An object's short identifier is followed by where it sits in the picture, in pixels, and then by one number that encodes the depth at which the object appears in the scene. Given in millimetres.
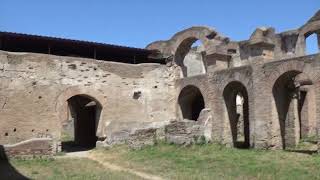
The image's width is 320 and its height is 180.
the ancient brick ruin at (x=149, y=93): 11259
